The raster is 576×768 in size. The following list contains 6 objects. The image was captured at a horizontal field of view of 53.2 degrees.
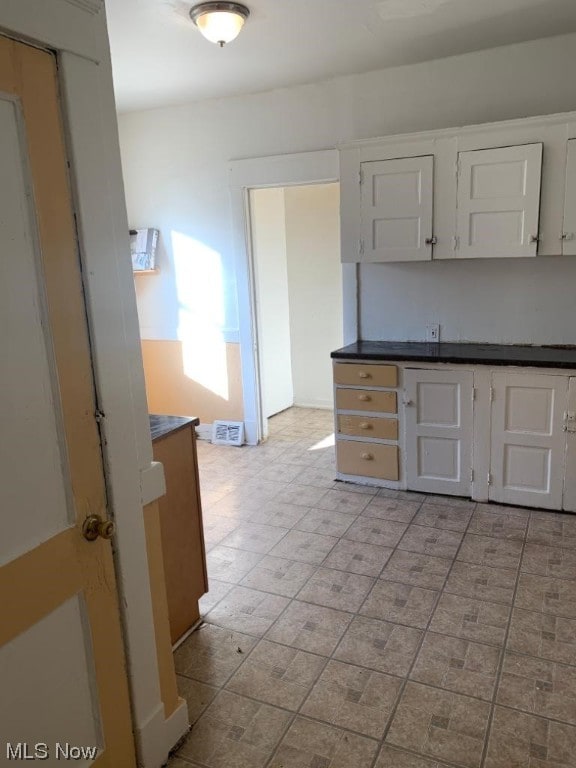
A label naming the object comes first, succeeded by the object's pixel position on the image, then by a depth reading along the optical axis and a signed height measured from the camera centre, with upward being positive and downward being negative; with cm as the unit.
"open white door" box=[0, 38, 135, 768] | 117 -35
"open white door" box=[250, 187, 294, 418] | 506 -13
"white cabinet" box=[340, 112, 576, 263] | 308 +47
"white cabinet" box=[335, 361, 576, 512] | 314 -90
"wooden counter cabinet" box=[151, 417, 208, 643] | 216 -90
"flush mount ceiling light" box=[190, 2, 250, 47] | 263 +122
